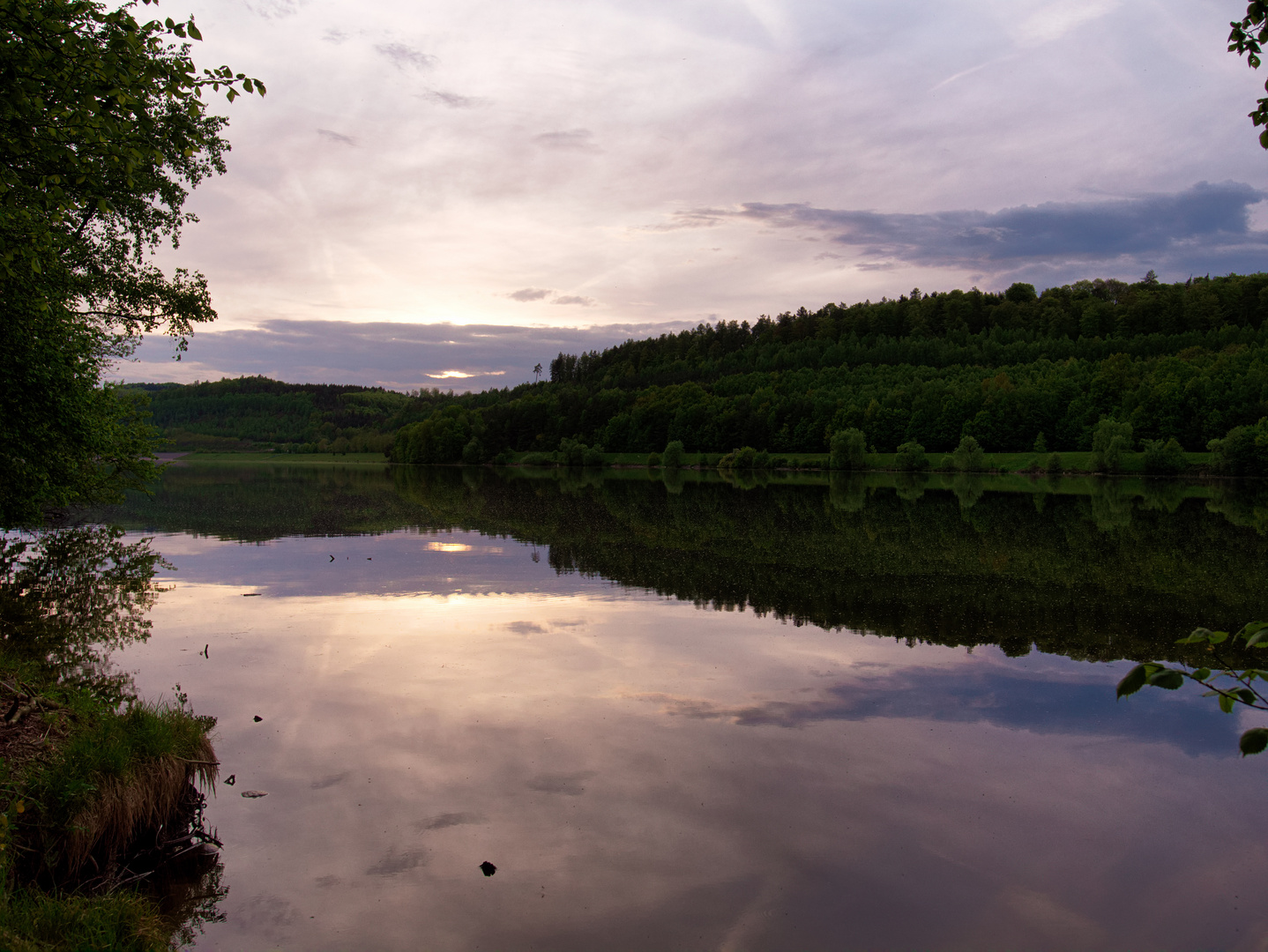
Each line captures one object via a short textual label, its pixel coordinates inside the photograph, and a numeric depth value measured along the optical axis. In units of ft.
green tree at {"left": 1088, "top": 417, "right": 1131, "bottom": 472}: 315.37
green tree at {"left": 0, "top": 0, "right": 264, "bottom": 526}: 26.07
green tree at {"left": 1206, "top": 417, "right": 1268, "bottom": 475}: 278.87
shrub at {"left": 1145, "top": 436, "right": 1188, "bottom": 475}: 303.68
